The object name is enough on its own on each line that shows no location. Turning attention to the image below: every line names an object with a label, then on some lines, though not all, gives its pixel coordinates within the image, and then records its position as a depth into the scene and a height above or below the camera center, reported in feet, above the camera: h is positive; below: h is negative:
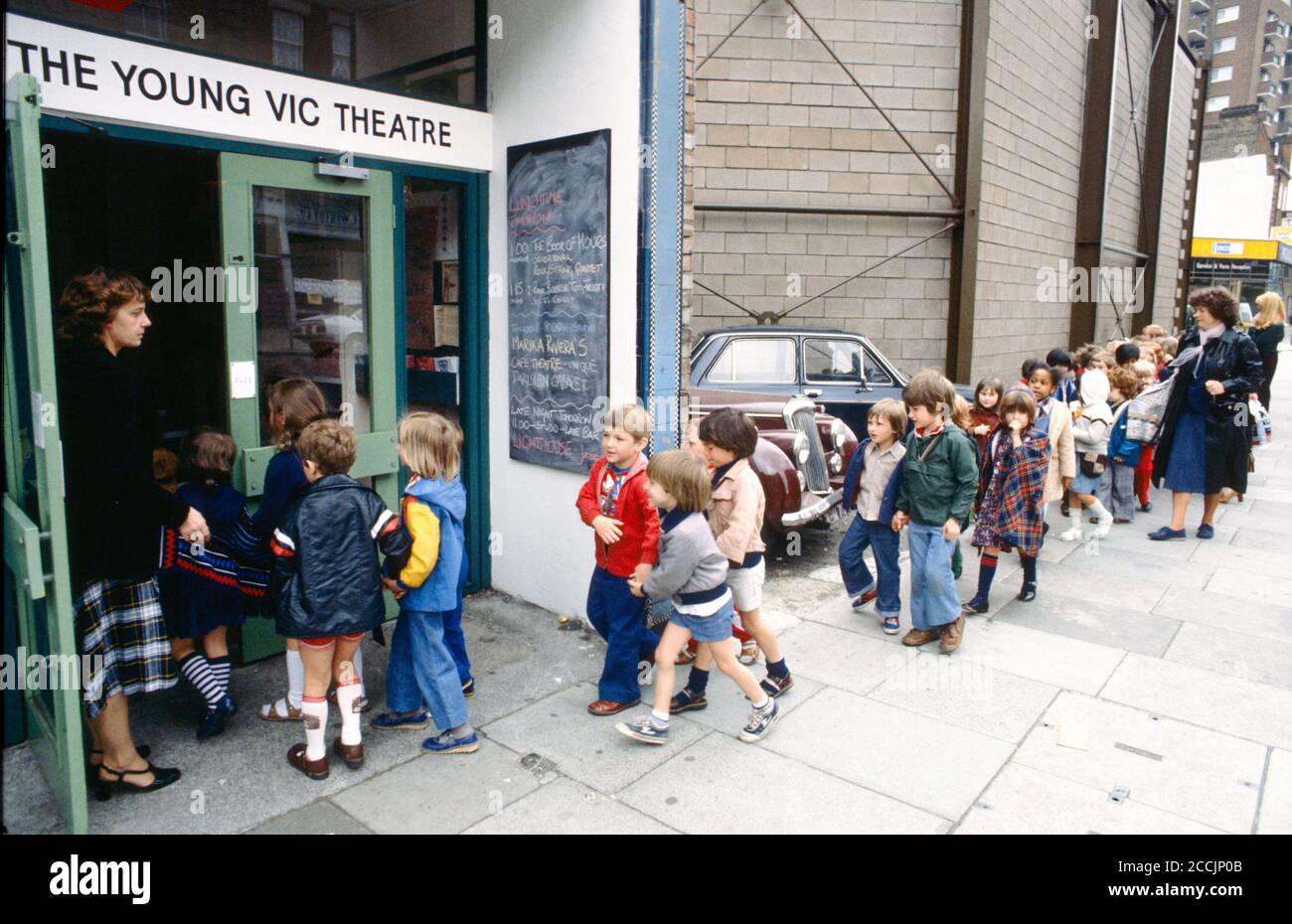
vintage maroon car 20.59 -2.64
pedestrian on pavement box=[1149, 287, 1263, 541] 23.65 -1.73
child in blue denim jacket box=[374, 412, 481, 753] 11.77 -3.02
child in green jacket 16.05 -2.66
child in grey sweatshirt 12.16 -3.16
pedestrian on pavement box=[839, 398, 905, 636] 17.16 -2.92
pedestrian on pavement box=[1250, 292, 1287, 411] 29.25 +0.71
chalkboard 16.01 +0.76
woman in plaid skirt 10.37 -2.10
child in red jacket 13.04 -2.89
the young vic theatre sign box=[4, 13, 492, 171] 11.75 +3.44
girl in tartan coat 18.21 -2.90
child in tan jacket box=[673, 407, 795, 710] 13.64 -2.60
